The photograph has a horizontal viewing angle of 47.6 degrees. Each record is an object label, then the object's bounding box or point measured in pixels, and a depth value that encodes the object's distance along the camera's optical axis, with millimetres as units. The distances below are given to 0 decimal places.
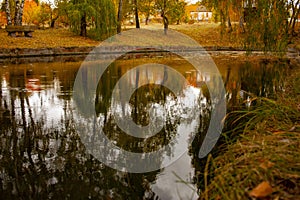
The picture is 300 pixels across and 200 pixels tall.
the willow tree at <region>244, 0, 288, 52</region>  7090
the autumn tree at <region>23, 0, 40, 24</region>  34756
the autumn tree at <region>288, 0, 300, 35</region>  6988
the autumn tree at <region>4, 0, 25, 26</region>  20223
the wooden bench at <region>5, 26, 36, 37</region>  19784
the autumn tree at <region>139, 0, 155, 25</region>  28078
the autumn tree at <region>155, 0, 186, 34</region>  27562
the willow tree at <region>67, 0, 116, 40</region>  22000
